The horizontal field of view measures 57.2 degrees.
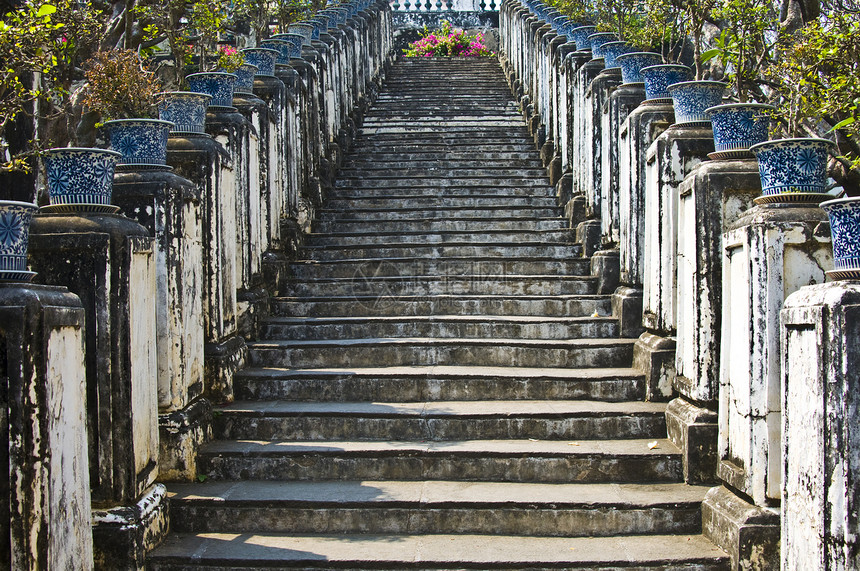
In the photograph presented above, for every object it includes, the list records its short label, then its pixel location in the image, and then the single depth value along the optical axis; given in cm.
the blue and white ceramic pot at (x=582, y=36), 932
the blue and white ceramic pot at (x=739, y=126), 438
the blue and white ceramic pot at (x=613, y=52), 738
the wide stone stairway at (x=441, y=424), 428
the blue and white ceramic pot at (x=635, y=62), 661
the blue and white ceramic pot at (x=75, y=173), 395
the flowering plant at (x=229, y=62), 668
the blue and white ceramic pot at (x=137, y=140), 470
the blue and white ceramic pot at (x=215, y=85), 598
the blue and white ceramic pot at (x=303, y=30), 995
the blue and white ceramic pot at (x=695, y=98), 500
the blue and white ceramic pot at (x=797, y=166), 381
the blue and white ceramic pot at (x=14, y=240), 322
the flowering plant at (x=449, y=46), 1806
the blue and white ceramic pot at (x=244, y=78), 682
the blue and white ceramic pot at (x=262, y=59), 754
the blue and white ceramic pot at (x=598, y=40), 796
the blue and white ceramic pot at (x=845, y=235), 319
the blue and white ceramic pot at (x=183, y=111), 536
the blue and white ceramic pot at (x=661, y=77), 573
